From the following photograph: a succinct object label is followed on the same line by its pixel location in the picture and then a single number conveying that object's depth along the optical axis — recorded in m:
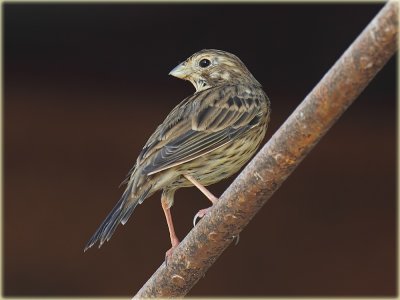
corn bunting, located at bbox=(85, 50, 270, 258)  8.08
